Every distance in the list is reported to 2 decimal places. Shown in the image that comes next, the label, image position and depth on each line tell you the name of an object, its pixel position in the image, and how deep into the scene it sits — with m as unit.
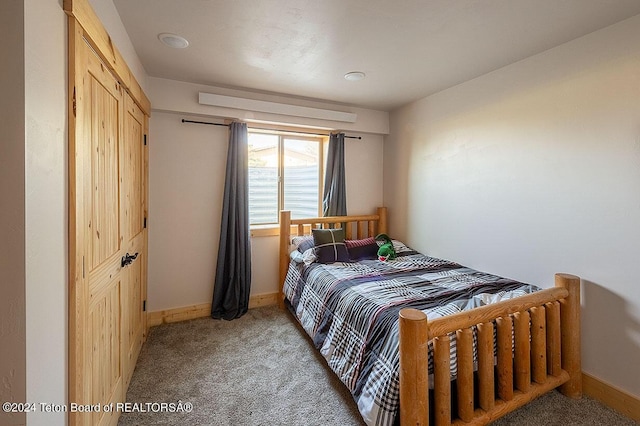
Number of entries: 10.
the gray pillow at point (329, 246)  2.91
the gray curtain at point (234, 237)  2.92
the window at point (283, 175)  3.32
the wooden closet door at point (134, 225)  1.93
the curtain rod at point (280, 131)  2.85
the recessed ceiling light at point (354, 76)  2.49
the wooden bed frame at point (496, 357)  1.31
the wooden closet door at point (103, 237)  1.25
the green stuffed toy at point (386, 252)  2.98
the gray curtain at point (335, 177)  3.46
